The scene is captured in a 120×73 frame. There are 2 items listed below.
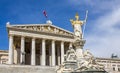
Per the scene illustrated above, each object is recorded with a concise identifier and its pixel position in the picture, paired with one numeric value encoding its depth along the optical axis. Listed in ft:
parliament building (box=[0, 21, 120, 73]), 118.82
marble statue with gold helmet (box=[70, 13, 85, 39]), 45.48
